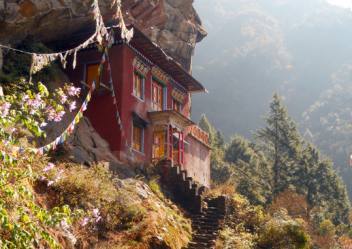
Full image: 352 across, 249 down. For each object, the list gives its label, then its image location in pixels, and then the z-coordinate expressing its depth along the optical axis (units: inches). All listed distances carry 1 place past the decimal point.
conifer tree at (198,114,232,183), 2268.5
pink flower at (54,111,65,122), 460.1
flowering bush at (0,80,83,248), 368.5
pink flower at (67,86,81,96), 507.5
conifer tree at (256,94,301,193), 1894.7
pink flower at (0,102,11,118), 395.5
